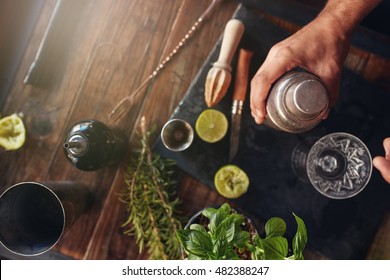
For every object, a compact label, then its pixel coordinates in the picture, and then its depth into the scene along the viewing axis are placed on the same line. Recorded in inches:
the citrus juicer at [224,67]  27.5
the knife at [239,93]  28.0
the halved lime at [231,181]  27.6
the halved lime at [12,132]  28.4
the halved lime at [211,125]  27.8
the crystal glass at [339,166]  26.8
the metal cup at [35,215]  23.3
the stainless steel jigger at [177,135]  27.3
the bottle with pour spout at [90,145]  23.3
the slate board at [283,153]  28.2
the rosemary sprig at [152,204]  27.2
